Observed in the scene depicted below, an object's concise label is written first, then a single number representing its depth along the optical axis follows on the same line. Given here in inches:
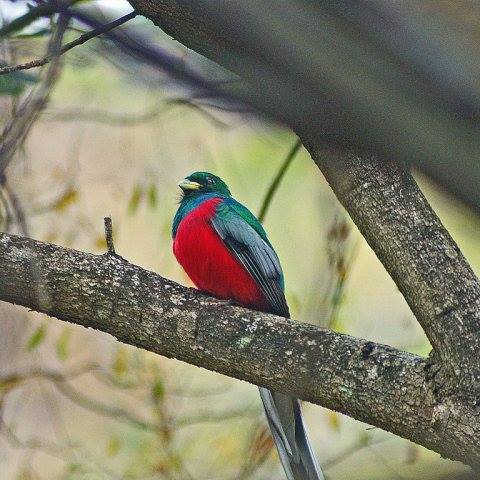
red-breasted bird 381.4
